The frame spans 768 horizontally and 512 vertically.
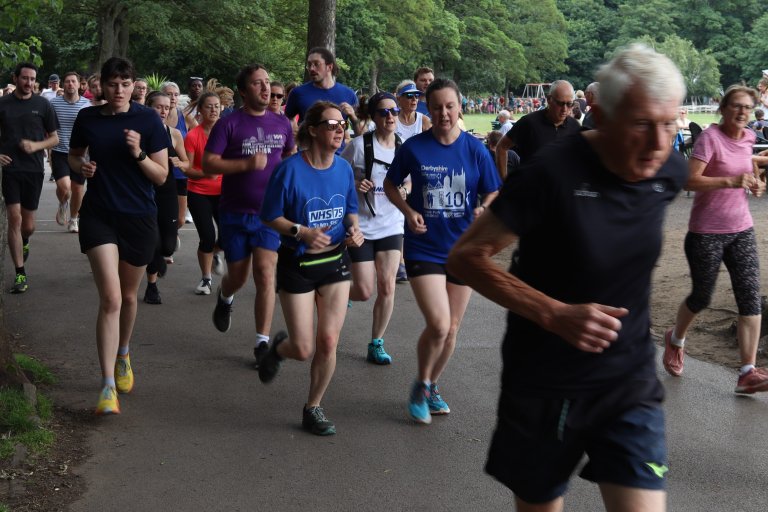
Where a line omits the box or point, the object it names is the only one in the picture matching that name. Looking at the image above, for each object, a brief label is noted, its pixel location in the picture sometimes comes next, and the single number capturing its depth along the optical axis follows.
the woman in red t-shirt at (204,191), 9.79
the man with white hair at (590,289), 3.06
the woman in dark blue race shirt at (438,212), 6.33
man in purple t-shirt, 7.54
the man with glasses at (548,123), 8.51
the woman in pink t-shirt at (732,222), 6.98
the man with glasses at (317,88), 10.30
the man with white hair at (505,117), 24.77
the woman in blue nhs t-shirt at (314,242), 6.07
